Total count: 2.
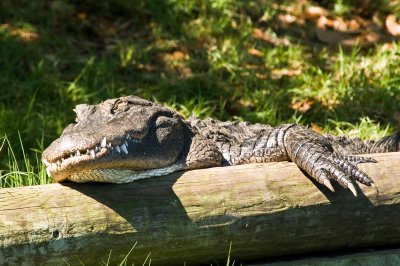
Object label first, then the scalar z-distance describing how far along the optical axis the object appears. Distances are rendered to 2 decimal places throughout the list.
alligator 6.97
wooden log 6.87
